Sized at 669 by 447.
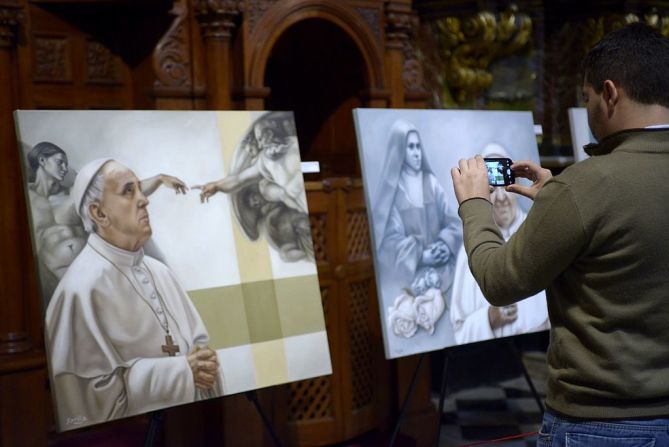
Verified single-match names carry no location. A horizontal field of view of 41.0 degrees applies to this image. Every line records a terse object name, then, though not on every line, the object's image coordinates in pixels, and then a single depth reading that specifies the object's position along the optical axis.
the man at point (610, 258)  1.77
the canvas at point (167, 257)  2.75
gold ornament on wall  5.31
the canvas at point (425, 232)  3.52
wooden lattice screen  4.11
